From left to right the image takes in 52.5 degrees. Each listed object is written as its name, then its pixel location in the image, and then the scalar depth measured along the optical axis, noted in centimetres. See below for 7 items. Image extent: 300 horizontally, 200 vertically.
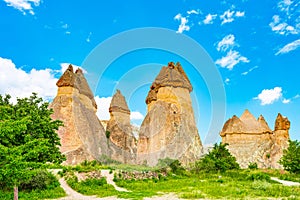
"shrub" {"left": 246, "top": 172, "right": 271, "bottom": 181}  1954
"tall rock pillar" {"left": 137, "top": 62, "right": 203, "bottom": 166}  2962
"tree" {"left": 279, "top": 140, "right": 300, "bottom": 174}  2378
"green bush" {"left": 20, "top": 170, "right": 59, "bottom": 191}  1390
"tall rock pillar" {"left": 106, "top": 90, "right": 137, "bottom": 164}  3841
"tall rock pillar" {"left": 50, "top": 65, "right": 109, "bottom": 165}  2797
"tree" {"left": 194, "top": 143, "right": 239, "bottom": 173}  2470
